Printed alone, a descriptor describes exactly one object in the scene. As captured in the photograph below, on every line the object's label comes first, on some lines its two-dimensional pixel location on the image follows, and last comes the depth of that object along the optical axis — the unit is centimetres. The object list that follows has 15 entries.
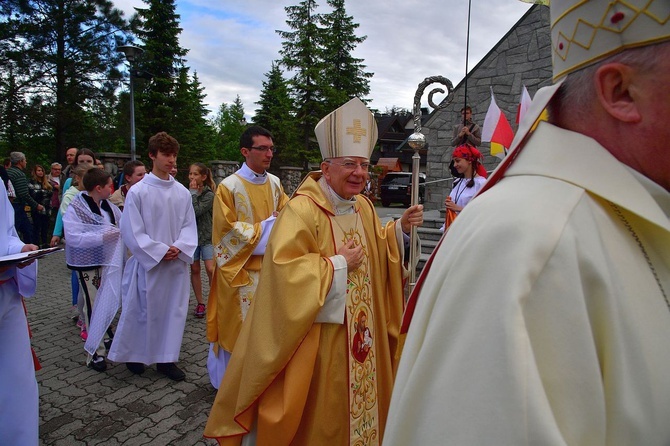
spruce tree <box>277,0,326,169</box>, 2878
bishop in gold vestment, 227
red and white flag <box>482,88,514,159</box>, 500
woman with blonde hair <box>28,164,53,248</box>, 978
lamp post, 1062
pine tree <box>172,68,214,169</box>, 2655
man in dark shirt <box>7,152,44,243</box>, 865
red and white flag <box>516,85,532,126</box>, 345
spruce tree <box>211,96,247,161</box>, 4097
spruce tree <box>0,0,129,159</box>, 1778
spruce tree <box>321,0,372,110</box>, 2941
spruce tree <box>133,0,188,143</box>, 2547
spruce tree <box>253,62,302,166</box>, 2955
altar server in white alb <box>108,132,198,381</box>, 413
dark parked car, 2342
